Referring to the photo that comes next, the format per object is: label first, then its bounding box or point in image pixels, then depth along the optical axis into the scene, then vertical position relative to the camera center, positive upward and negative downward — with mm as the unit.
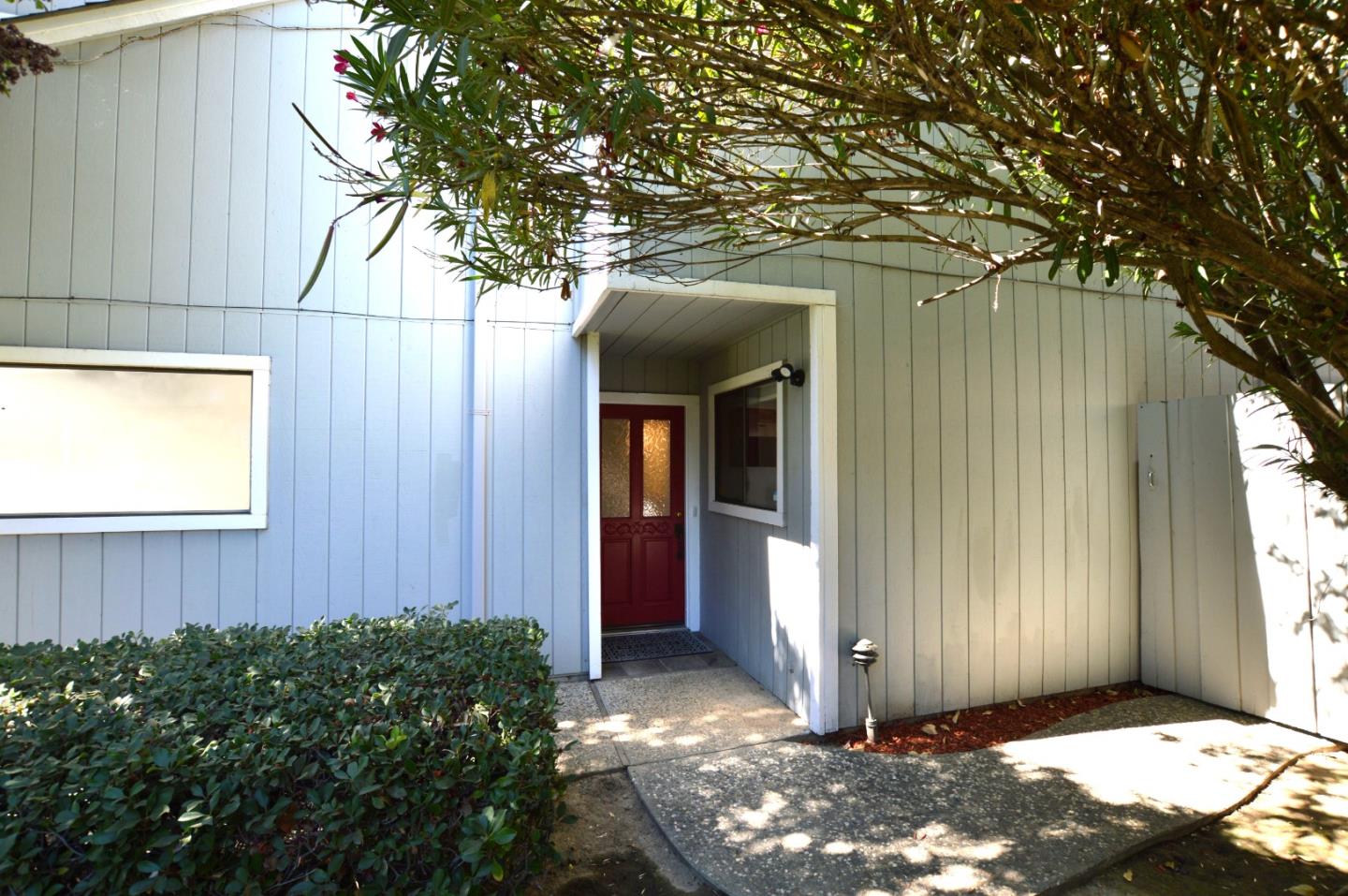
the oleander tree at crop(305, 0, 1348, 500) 1532 +936
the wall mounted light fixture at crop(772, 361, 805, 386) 4129 +615
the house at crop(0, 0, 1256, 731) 3873 +395
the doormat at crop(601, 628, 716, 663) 5273 -1407
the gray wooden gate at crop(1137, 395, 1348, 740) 3762 -612
